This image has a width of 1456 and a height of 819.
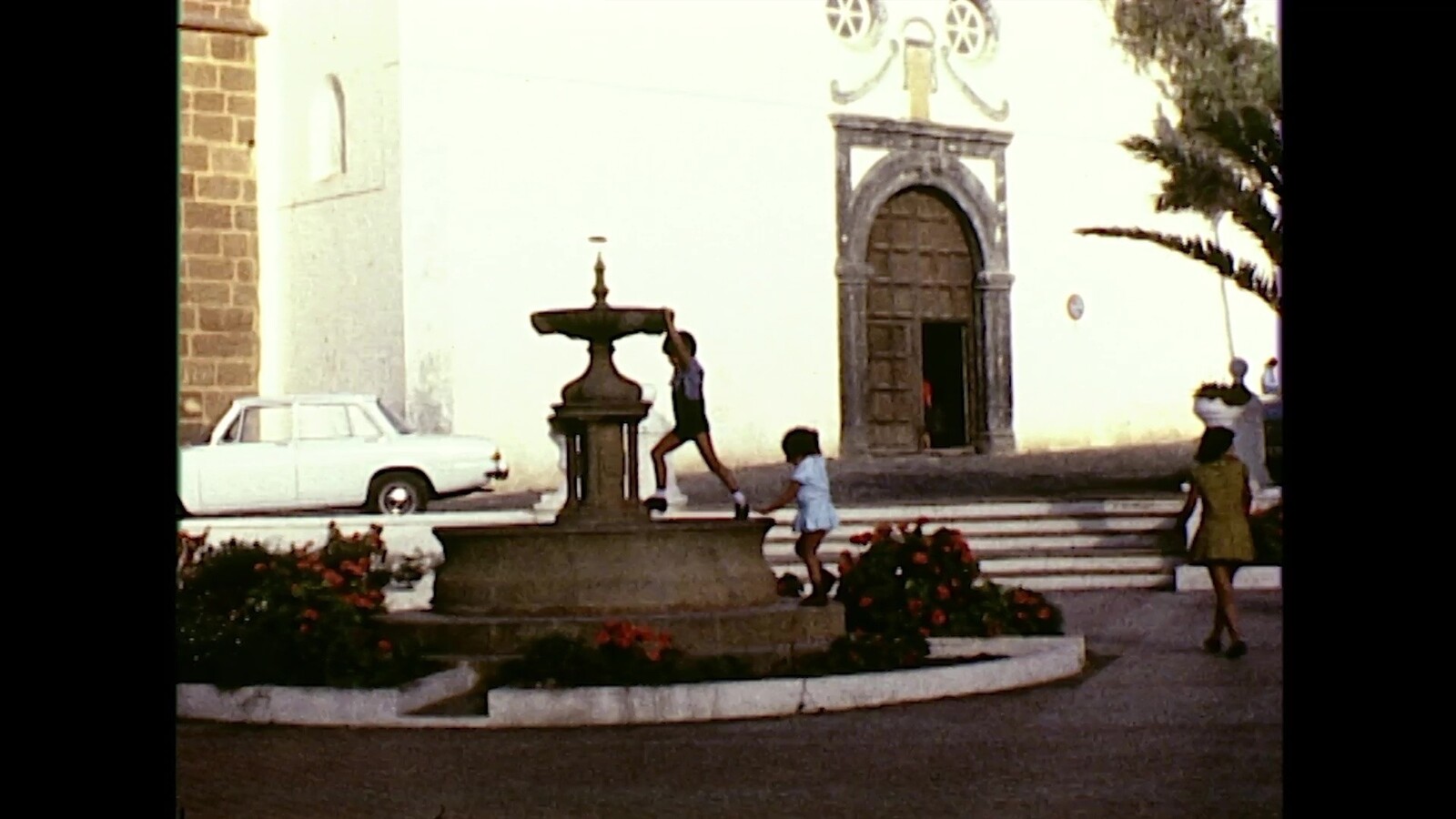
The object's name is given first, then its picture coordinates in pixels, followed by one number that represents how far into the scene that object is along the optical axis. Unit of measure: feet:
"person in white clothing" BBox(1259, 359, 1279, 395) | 91.02
